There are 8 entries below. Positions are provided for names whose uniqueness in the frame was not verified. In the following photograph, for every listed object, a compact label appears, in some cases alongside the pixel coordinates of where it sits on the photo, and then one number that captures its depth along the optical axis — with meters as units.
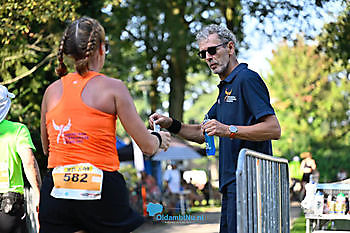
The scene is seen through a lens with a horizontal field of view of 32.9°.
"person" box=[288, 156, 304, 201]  22.43
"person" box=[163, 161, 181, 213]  20.23
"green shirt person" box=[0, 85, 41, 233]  4.39
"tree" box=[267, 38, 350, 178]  41.44
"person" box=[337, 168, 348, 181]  29.47
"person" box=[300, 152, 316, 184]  19.81
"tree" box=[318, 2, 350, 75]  17.57
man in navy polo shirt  3.94
